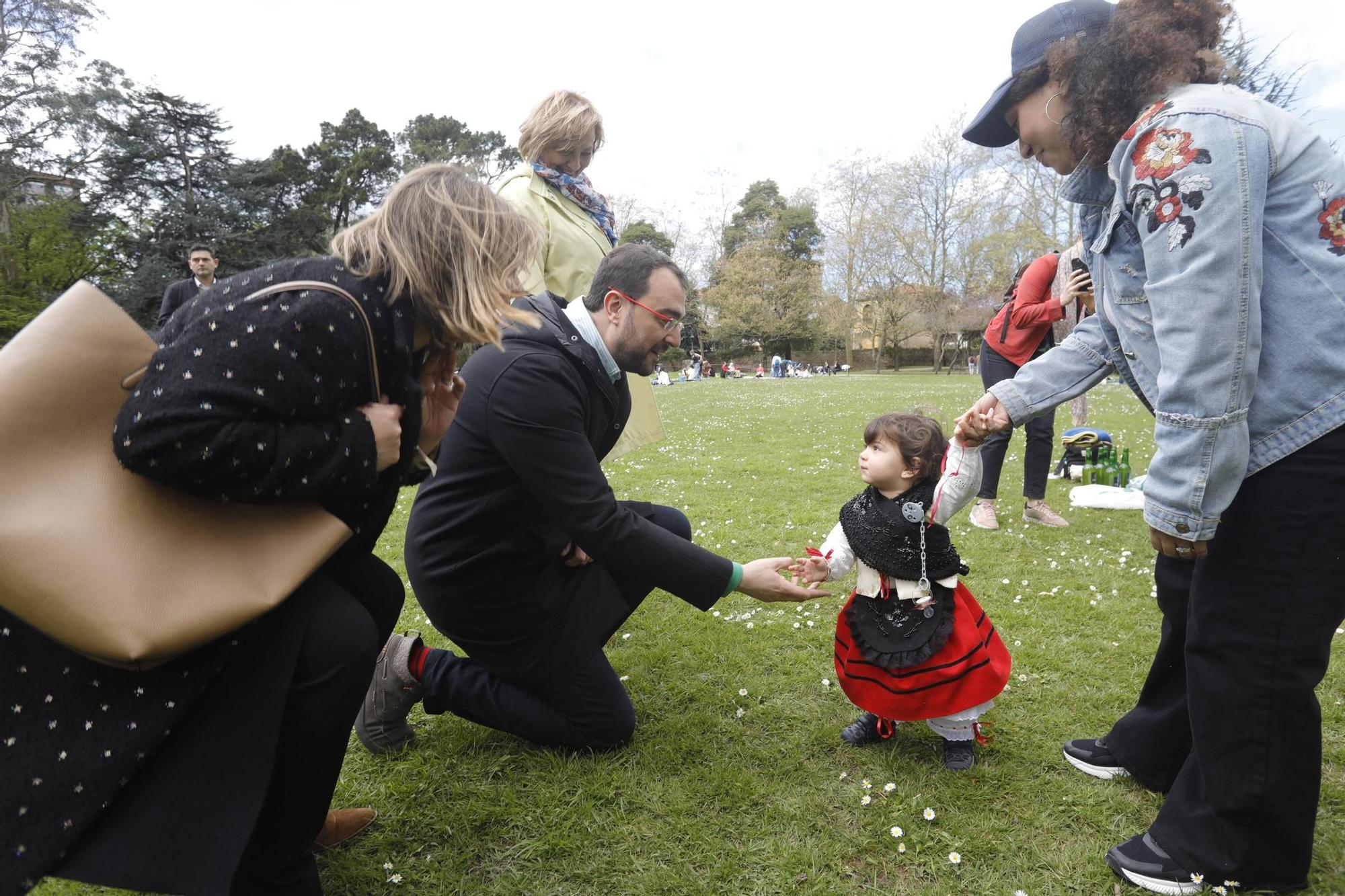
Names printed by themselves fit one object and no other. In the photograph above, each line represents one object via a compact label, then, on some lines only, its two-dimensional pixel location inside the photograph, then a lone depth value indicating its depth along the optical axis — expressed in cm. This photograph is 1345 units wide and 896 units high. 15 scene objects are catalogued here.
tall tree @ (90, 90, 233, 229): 2878
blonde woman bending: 147
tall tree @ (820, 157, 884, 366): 4244
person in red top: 559
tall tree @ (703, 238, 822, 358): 4816
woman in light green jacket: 371
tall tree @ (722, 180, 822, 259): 5422
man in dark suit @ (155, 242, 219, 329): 640
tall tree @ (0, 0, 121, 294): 2516
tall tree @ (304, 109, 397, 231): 3919
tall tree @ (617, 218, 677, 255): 4621
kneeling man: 247
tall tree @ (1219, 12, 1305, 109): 1340
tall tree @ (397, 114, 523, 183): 4603
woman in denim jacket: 171
